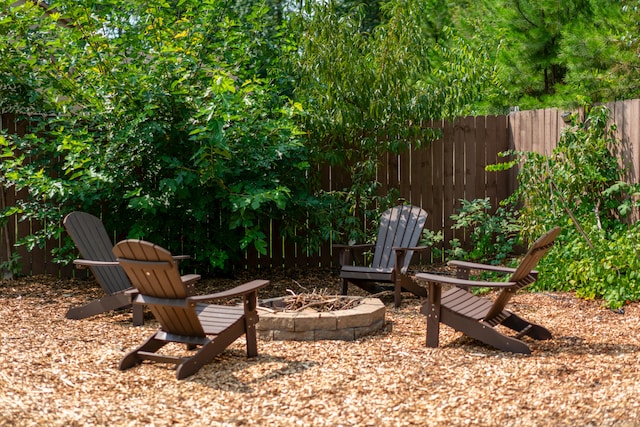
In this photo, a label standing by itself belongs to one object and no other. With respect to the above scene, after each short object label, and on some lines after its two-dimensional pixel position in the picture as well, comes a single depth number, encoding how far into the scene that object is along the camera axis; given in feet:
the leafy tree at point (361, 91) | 22.89
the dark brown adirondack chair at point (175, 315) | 12.78
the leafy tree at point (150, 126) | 20.26
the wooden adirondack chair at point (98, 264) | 17.48
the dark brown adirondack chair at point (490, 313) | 14.46
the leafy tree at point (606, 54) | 25.13
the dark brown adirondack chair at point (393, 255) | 19.40
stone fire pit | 15.40
